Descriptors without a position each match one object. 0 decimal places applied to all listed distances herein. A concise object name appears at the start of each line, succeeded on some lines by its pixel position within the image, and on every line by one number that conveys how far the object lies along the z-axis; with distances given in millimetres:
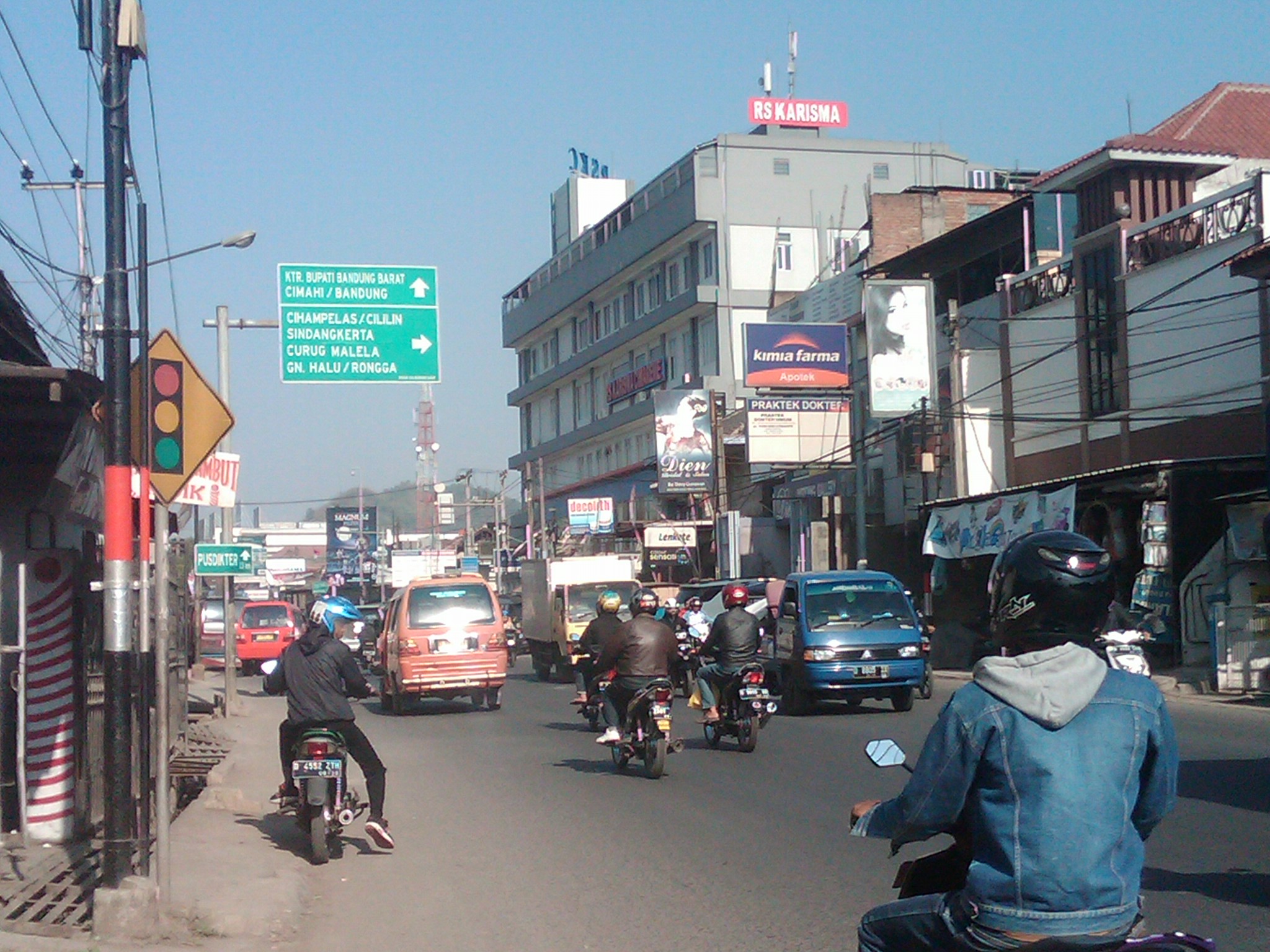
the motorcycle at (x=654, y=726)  13344
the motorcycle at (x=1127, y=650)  10727
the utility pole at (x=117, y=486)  7133
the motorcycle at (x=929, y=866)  3527
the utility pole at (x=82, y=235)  21266
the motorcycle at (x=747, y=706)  15109
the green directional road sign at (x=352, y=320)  20281
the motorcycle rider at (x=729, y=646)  15398
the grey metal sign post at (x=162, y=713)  7031
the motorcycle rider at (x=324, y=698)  9844
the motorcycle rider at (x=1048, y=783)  3117
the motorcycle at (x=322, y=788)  9594
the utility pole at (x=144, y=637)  7379
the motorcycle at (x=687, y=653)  20734
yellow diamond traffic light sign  7578
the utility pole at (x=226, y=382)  22938
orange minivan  22391
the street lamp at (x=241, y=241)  16672
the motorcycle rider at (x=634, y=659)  13539
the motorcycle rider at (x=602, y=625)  15789
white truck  30484
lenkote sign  47625
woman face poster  34531
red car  37438
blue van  19109
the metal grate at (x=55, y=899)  7215
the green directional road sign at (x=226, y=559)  23016
